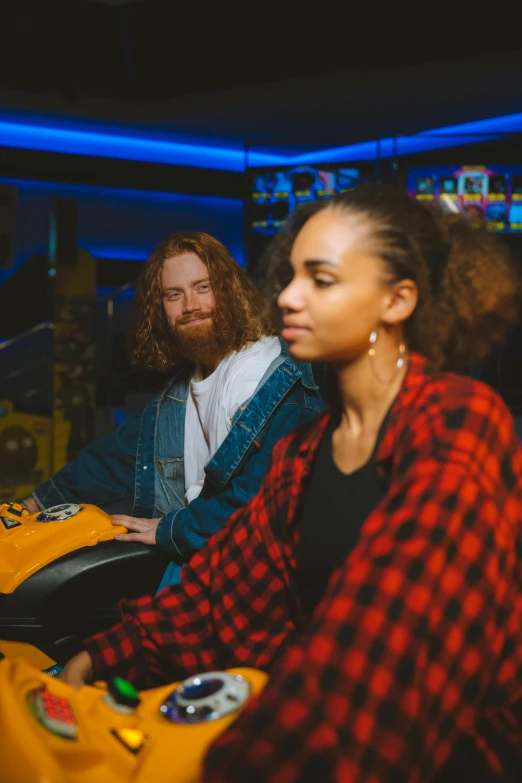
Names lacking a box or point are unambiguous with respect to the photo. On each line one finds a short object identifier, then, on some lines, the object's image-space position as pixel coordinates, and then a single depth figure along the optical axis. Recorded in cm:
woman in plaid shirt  80
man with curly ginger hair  175
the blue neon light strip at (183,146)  729
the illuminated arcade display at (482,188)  588
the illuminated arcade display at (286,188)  639
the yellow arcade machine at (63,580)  171
